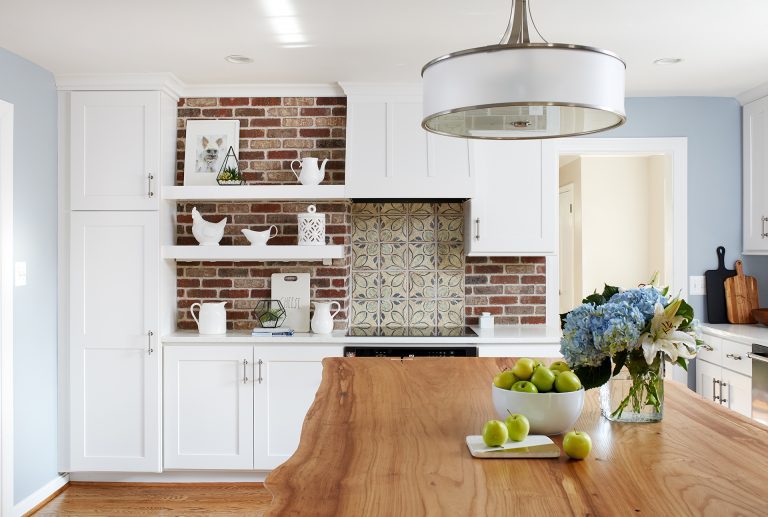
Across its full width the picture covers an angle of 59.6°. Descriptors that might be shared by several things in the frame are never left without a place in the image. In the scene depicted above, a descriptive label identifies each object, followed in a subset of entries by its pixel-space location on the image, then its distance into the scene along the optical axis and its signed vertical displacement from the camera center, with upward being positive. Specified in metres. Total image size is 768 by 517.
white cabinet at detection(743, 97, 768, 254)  4.07 +0.51
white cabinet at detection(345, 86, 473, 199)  4.00 +0.66
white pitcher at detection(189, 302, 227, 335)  4.08 -0.36
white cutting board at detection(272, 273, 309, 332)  4.27 -0.23
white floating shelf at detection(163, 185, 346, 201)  4.02 +0.41
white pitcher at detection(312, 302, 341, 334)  4.08 -0.37
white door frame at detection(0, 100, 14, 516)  3.36 -0.25
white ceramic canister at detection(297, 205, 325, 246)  4.05 +0.19
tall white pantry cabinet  3.96 -0.09
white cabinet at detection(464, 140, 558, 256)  4.09 +0.36
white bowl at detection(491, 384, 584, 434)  1.70 -0.38
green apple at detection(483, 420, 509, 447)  1.55 -0.41
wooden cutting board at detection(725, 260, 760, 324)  4.25 -0.25
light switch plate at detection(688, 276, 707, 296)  4.34 -0.18
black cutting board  4.30 -0.21
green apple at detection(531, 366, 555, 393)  1.74 -0.31
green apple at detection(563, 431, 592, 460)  1.50 -0.42
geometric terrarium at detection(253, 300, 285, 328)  4.13 -0.33
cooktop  3.96 -0.44
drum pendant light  1.53 +0.43
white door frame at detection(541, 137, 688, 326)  4.33 +0.50
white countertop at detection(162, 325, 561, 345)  3.86 -0.46
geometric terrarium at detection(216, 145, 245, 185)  4.09 +0.53
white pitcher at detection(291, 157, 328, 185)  4.06 +0.53
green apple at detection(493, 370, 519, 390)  1.79 -0.33
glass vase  1.78 -0.37
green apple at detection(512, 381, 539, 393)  1.72 -0.33
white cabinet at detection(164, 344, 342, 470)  3.94 -0.83
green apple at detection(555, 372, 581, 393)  1.71 -0.32
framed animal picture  4.20 +0.72
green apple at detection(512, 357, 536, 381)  1.79 -0.30
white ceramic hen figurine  4.10 +0.19
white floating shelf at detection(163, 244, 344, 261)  4.01 +0.05
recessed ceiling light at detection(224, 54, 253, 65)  3.56 +1.09
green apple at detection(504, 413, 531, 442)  1.59 -0.40
